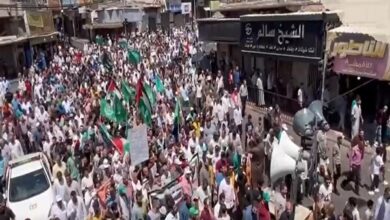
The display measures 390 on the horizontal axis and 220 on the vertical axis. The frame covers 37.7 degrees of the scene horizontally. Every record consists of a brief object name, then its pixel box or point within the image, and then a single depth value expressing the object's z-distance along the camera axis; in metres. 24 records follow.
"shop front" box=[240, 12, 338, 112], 18.83
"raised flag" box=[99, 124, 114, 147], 14.66
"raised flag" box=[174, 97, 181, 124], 16.05
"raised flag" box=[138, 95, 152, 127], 16.20
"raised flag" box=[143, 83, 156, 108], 16.88
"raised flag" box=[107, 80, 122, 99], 17.41
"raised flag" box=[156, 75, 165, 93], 19.73
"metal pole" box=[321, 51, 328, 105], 14.08
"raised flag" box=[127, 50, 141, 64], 27.23
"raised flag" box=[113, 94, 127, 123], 16.94
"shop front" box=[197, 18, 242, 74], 25.72
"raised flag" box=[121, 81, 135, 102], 18.39
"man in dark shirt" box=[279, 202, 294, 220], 9.51
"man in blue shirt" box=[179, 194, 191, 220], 9.70
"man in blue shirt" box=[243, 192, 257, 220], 9.57
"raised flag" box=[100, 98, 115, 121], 17.16
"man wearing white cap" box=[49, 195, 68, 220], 10.68
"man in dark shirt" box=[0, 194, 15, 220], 10.55
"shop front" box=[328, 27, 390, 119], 15.66
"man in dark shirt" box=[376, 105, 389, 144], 15.53
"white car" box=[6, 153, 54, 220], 11.93
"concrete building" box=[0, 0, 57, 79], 37.34
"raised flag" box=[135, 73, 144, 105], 16.39
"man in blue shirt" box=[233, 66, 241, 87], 23.58
